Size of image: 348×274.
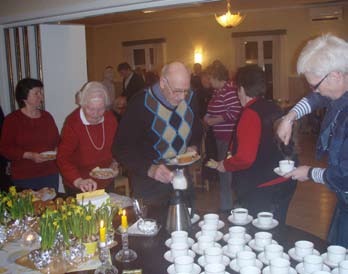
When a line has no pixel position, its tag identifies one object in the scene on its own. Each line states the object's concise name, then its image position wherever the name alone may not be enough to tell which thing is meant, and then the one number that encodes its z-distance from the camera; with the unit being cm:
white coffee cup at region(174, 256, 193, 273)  158
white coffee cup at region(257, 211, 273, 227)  201
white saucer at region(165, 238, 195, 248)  188
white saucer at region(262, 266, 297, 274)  156
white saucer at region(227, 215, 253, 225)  209
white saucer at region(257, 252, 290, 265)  166
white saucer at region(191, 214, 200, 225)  215
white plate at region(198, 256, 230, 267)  168
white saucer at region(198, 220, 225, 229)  207
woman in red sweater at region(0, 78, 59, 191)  331
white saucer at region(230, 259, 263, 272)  162
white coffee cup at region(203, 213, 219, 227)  200
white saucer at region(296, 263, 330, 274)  158
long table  172
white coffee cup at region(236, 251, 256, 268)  160
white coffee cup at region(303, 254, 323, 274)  154
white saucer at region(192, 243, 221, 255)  179
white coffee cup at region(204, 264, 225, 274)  151
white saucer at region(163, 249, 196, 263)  174
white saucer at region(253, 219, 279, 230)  200
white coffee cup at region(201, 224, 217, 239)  190
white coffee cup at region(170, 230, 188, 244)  182
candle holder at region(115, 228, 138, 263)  177
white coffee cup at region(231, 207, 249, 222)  209
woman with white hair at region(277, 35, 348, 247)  183
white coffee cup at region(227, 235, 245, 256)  175
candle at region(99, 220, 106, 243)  171
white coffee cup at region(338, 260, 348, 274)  149
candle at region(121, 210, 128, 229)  176
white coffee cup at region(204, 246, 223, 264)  160
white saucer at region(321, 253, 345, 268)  161
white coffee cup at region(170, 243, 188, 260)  172
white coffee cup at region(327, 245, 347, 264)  162
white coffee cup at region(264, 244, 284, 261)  165
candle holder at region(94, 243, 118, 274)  166
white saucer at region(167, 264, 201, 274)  161
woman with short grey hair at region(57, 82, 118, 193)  285
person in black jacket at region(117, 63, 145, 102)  731
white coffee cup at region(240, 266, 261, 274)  153
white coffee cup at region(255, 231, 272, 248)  179
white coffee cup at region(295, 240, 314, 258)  167
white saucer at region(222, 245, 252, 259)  174
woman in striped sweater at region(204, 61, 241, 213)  443
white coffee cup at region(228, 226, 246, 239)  184
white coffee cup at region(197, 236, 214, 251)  179
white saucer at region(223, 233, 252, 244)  189
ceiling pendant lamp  750
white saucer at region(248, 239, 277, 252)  179
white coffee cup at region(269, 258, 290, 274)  150
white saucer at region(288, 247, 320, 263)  167
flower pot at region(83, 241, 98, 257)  181
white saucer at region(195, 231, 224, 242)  191
